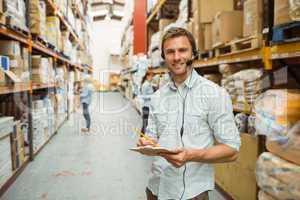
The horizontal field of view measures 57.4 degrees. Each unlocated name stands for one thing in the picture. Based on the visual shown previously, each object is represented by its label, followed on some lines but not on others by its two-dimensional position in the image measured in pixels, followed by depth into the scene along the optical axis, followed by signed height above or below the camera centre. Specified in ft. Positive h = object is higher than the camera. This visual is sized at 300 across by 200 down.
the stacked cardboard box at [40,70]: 15.28 +1.08
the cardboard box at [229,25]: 9.74 +2.21
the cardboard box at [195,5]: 11.62 +3.60
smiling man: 4.63 -0.63
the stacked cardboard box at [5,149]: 9.75 -2.24
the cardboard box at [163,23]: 18.92 +4.49
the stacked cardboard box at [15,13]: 9.86 +2.95
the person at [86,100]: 21.09 -0.94
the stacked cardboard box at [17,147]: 11.27 -2.48
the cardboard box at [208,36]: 11.57 +2.18
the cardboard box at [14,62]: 11.05 +1.10
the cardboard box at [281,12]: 6.20 +1.74
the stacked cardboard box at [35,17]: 13.61 +3.57
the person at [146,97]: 18.90 -0.65
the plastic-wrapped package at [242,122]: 8.96 -1.15
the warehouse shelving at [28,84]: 10.12 +0.26
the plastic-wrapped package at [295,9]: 5.47 +1.57
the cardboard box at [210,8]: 11.55 +3.37
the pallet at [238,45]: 7.56 +1.37
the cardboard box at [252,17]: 7.74 +2.05
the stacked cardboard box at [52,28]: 18.09 +4.03
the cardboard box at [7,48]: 11.08 +1.65
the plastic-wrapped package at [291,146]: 5.71 -1.29
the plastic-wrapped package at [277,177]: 5.58 -1.97
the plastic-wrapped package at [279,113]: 6.15 -0.61
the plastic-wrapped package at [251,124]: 8.31 -1.16
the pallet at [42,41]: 14.21 +2.75
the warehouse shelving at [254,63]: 6.46 +0.59
